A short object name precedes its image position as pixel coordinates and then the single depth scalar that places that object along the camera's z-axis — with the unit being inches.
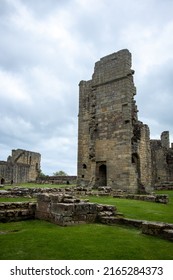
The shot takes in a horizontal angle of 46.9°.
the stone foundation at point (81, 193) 440.2
